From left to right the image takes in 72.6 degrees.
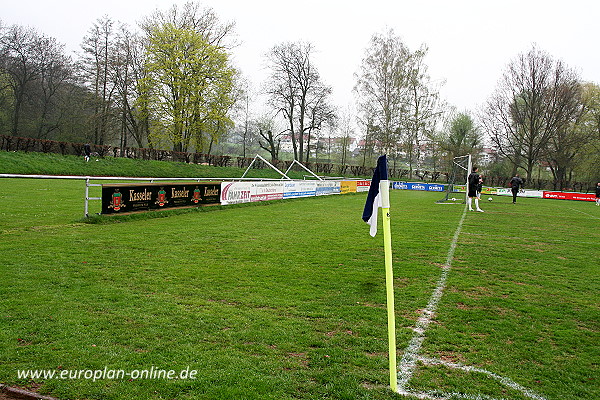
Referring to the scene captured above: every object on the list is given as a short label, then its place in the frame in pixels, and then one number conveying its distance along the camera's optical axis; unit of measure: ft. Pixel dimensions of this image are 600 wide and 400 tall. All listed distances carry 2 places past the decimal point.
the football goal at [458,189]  94.12
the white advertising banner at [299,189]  81.40
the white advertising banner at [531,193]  142.51
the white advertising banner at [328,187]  95.41
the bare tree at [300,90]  166.20
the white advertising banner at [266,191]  70.18
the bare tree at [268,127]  194.48
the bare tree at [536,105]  159.53
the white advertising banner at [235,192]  62.75
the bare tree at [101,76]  128.88
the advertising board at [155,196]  43.91
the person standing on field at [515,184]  97.55
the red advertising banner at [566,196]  140.15
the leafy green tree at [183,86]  127.24
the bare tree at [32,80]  124.26
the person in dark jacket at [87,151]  101.14
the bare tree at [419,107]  164.86
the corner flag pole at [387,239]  11.65
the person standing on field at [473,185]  68.74
